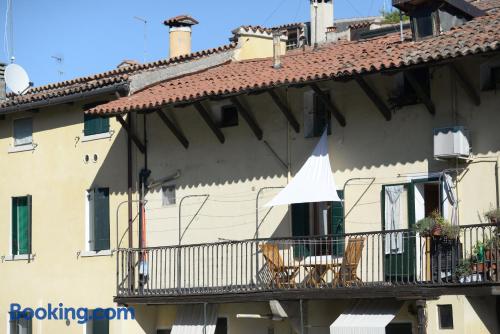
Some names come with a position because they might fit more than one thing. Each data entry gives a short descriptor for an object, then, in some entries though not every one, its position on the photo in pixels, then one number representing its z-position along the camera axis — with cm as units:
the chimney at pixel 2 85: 3209
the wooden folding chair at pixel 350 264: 2203
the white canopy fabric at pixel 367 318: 2152
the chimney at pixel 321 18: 3142
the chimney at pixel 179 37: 3147
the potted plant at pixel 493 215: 2019
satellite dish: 3119
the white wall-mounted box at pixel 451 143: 2092
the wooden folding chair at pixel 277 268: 2314
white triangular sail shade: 2239
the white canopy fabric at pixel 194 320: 2502
